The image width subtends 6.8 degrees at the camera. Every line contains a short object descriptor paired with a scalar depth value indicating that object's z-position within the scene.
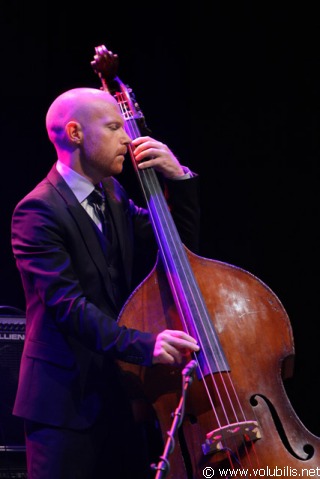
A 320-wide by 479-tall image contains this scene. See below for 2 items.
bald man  6.91
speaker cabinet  7.77
